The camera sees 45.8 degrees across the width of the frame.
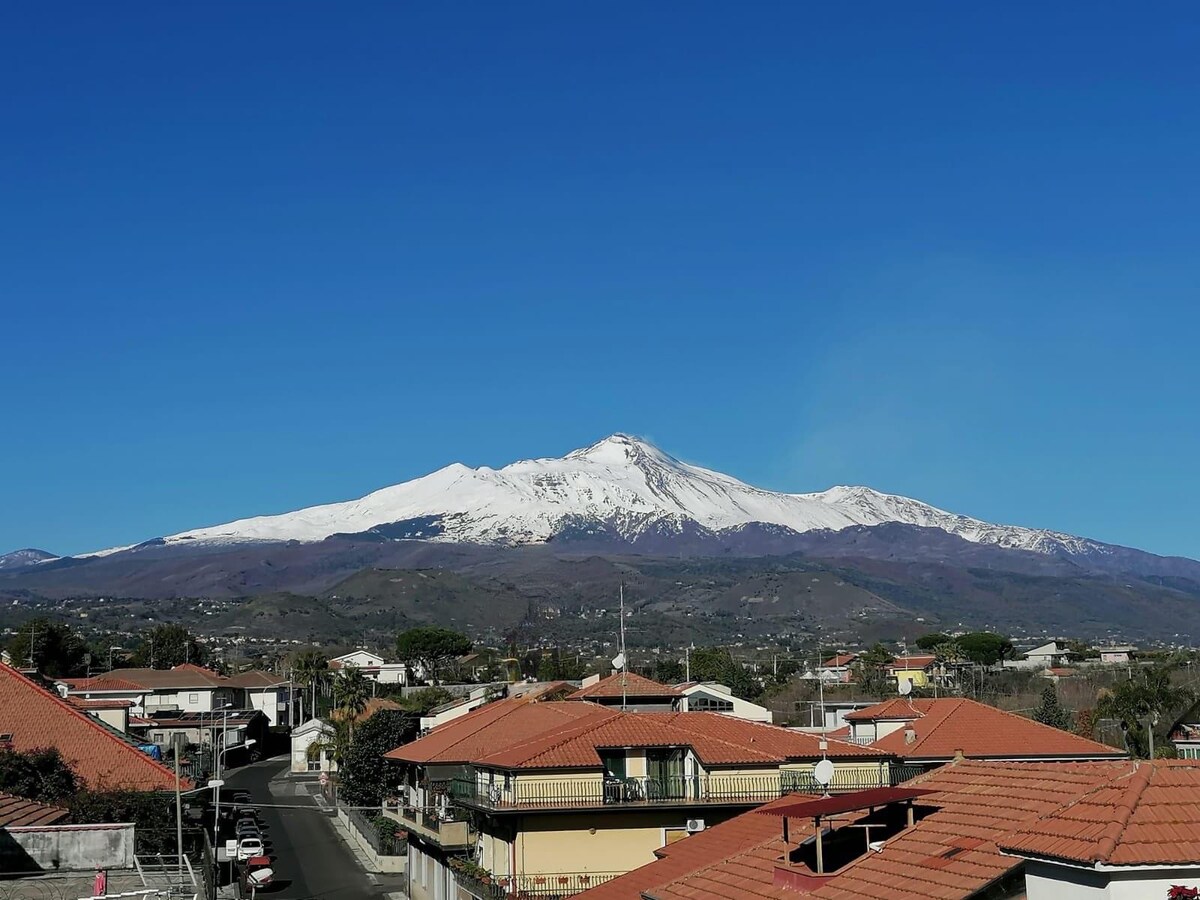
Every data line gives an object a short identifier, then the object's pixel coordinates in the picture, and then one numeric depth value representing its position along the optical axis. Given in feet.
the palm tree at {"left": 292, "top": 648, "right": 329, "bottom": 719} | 452.76
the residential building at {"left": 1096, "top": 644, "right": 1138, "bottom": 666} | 517.14
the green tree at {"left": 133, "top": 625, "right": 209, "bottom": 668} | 546.26
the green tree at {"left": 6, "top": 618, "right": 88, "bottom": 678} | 411.75
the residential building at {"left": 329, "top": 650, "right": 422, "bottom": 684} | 545.44
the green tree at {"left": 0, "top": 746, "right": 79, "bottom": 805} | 133.08
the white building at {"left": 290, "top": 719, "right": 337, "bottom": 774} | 330.59
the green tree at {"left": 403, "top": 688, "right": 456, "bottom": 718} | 344.67
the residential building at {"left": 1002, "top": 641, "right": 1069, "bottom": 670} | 543.23
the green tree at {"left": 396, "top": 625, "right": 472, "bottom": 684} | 624.59
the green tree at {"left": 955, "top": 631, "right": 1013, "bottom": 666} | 546.67
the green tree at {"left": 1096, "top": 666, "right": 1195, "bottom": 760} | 207.62
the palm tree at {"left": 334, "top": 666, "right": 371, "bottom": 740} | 327.26
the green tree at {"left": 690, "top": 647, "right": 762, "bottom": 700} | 399.85
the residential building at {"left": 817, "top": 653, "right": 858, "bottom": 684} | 488.02
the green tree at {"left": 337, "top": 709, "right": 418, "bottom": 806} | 223.71
